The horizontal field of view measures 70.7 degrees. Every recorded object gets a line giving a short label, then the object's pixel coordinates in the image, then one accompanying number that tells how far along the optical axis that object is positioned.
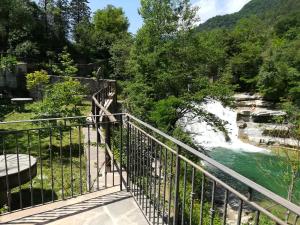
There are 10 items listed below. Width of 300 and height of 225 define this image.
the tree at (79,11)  23.52
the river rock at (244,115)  14.57
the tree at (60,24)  18.46
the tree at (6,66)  11.06
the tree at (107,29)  18.61
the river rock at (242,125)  13.87
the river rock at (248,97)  16.52
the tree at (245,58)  17.80
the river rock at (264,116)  14.16
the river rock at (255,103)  15.55
